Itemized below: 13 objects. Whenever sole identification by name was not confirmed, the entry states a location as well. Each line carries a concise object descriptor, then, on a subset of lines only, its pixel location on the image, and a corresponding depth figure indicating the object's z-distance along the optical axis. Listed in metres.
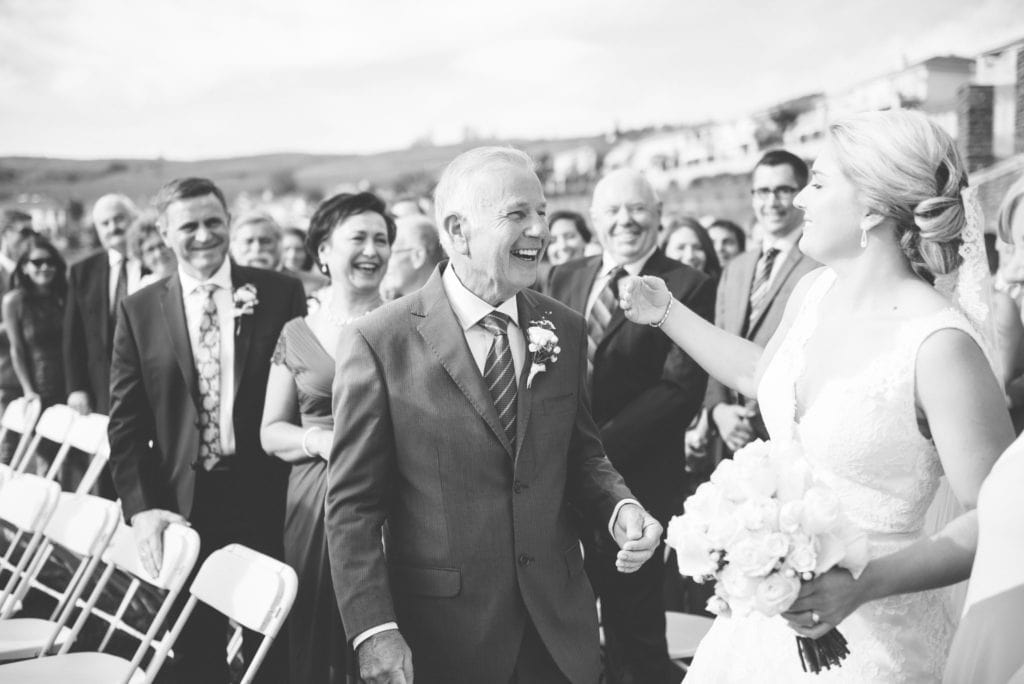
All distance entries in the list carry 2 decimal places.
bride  1.97
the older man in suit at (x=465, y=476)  2.31
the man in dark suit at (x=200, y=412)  3.72
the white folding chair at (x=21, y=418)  5.41
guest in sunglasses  6.61
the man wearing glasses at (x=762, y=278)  4.46
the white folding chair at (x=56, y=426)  5.00
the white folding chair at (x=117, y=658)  3.15
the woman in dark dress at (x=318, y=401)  3.22
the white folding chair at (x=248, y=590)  2.78
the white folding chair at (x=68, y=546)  3.53
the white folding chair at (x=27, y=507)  3.82
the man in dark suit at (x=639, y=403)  3.93
